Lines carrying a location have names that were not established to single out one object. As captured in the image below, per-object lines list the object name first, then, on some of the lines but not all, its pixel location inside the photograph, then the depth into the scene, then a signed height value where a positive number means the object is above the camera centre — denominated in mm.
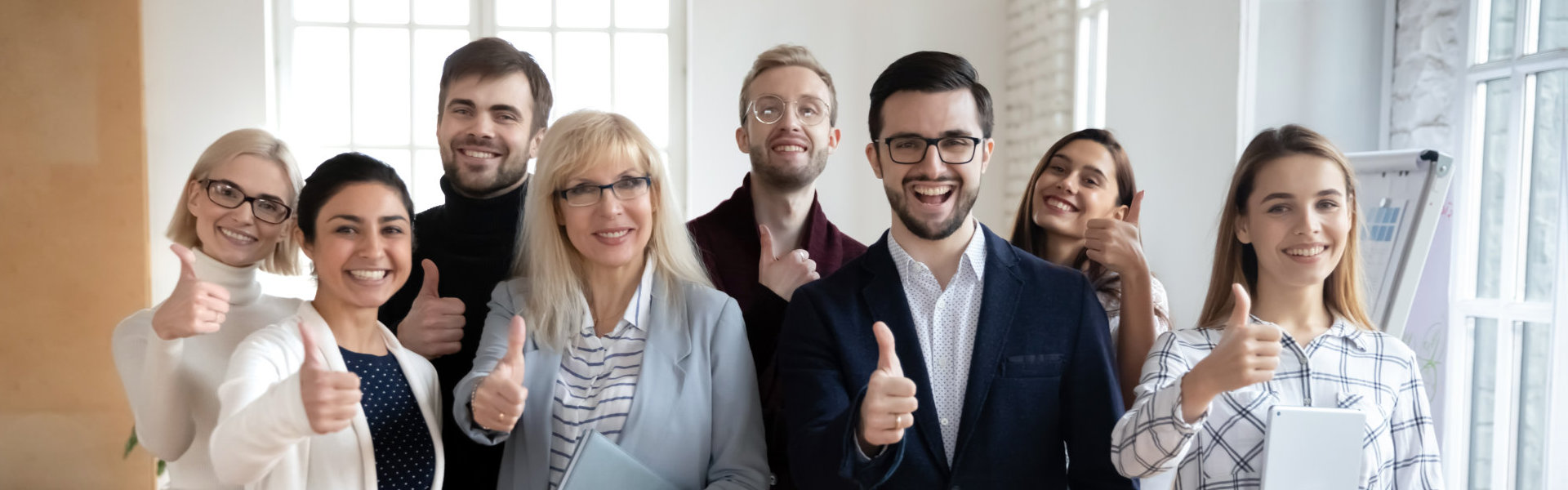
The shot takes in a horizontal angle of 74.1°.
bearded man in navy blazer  1664 -227
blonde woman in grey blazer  1886 -263
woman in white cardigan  1673 -277
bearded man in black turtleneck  2340 +50
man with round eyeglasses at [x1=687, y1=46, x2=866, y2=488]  2516 +42
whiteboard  2811 -58
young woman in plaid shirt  1815 -235
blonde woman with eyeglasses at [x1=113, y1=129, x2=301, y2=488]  1785 -184
